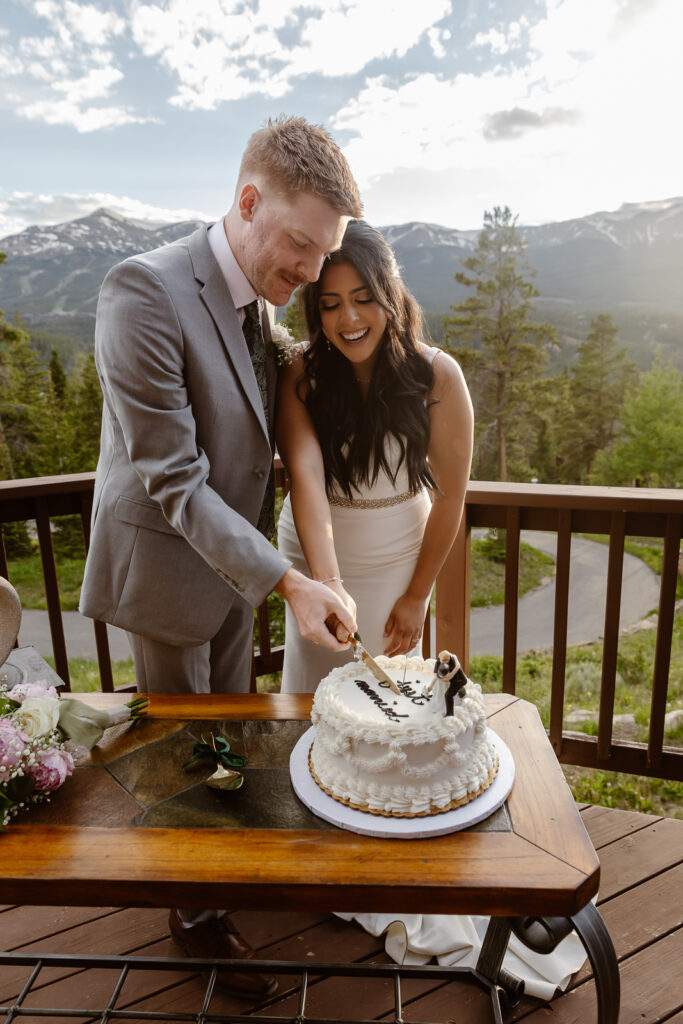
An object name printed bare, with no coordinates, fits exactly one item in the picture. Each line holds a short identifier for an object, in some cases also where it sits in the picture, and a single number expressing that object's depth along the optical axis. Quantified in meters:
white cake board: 1.14
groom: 1.46
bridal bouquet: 1.21
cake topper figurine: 1.17
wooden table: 1.03
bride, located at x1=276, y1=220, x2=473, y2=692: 1.88
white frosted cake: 1.15
